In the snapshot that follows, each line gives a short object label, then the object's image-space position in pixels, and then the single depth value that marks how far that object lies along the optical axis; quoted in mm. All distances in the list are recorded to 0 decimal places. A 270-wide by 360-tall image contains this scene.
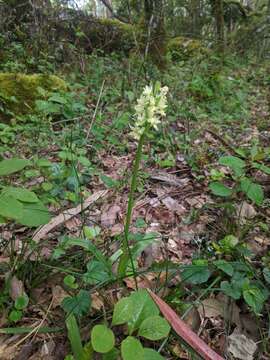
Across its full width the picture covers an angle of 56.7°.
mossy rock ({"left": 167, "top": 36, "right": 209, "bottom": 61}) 1996
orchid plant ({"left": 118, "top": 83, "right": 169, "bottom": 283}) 255
